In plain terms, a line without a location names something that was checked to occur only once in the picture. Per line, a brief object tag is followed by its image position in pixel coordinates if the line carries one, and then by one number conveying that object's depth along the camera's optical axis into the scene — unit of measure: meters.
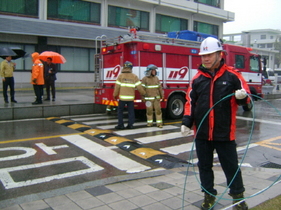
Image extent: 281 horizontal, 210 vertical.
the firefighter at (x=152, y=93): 9.66
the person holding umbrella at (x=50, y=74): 13.42
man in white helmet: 3.54
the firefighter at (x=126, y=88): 9.11
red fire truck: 10.16
